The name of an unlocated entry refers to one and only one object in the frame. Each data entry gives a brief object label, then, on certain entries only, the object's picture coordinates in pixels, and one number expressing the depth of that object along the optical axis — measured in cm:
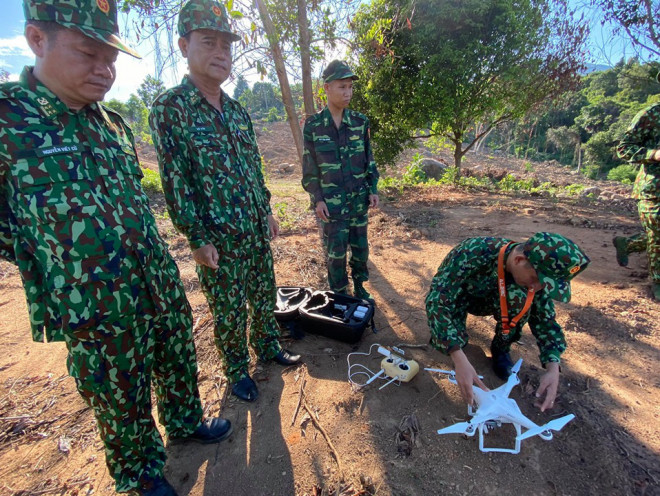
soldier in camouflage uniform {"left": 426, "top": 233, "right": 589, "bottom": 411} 162
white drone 176
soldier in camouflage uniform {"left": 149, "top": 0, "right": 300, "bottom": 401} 177
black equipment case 266
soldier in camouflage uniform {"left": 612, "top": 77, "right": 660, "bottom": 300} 313
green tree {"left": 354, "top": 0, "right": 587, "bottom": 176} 626
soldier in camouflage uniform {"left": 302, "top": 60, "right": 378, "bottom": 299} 288
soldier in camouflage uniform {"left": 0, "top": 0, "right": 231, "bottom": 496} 121
